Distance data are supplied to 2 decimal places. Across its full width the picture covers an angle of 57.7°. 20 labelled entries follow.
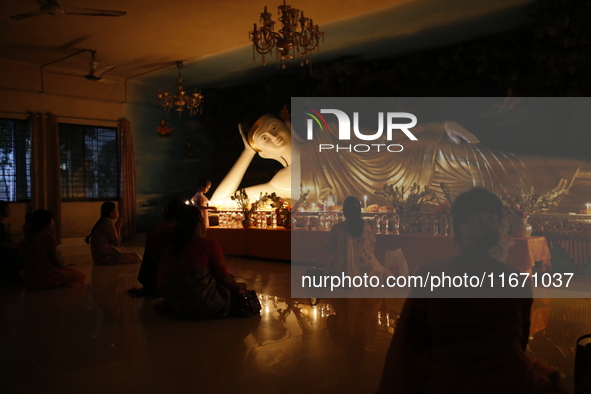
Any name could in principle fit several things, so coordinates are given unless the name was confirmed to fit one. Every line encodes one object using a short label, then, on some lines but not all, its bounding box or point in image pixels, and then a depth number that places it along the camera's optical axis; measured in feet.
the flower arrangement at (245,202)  26.21
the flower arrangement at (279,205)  24.88
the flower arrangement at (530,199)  18.94
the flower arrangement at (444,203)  19.86
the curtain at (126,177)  34.19
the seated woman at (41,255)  17.75
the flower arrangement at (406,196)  21.06
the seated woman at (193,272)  12.95
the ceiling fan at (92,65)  26.73
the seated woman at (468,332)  6.15
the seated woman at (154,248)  15.11
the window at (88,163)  32.40
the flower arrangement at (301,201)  24.95
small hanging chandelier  29.76
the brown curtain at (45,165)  30.27
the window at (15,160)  29.94
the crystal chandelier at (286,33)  18.57
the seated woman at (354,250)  17.01
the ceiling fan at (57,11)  17.11
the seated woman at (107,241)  22.72
